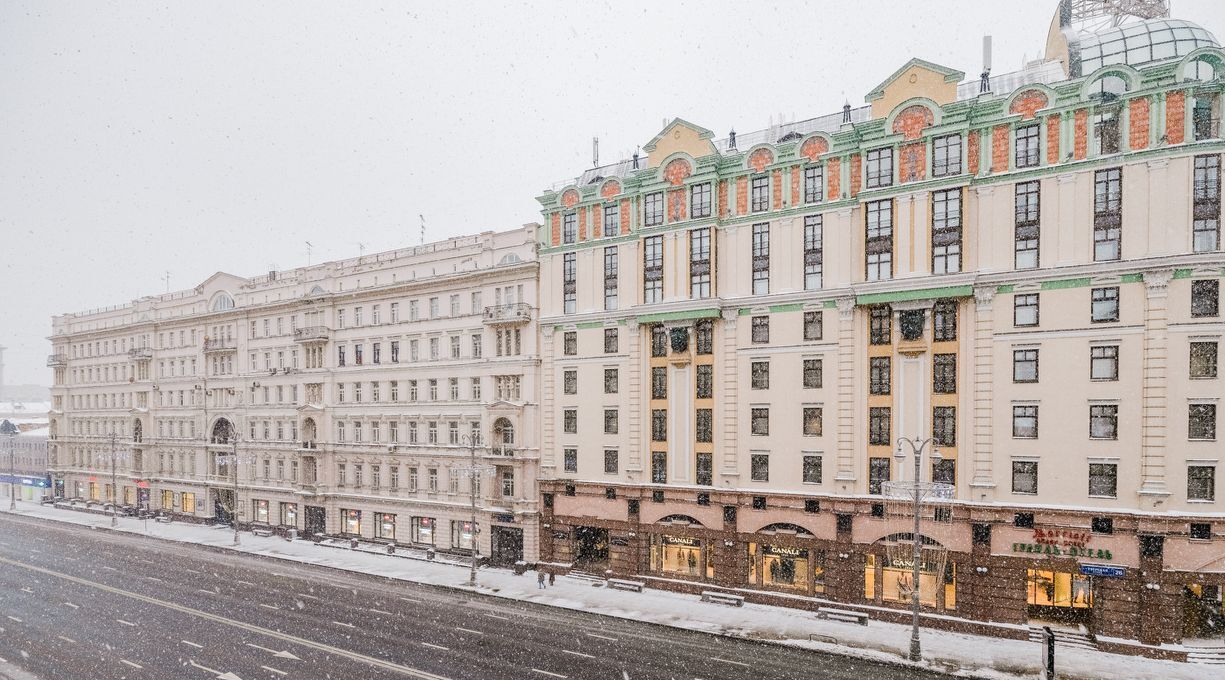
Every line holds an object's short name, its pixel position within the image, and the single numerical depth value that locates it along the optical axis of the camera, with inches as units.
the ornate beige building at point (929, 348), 1239.5
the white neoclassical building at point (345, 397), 2012.8
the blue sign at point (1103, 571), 1253.7
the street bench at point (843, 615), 1422.2
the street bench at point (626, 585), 1704.0
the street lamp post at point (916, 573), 1202.0
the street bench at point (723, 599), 1565.0
